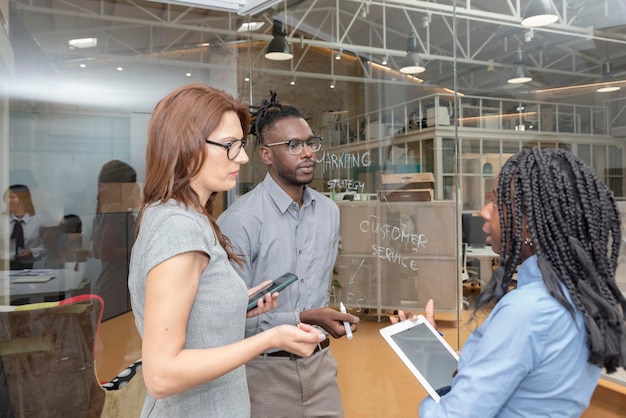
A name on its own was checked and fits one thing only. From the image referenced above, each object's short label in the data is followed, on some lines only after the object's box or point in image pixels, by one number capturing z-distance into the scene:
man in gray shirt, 2.12
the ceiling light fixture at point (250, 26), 4.64
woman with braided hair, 1.06
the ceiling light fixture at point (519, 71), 3.02
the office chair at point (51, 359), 2.96
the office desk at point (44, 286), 3.46
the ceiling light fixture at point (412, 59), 3.59
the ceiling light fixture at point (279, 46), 4.43
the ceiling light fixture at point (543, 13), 2.93
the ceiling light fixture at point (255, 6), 4.16
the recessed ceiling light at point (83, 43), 3.90
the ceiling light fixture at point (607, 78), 2.74
